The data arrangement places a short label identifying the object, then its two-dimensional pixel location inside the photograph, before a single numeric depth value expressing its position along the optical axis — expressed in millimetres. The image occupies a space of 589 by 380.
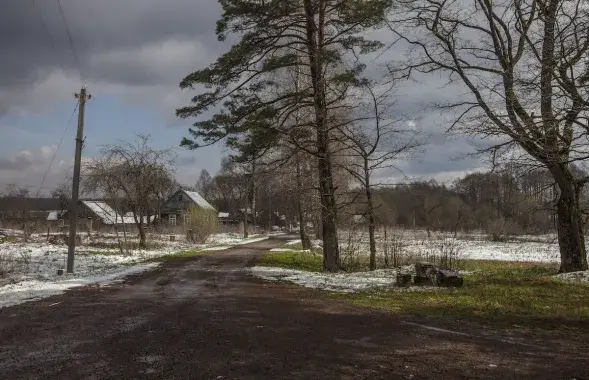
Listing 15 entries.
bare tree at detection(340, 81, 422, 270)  17875
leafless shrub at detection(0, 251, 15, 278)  14709
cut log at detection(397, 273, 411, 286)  13258
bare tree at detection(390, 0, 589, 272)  10578
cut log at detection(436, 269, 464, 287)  12867
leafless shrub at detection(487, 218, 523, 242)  43594
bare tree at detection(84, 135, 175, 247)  31094
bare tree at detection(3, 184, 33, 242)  36319
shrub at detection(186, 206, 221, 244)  38750
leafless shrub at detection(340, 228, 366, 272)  19125
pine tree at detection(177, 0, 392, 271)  16812
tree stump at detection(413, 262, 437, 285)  13219
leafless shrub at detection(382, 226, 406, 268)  18875
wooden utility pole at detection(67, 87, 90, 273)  16344
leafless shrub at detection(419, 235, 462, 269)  17078
